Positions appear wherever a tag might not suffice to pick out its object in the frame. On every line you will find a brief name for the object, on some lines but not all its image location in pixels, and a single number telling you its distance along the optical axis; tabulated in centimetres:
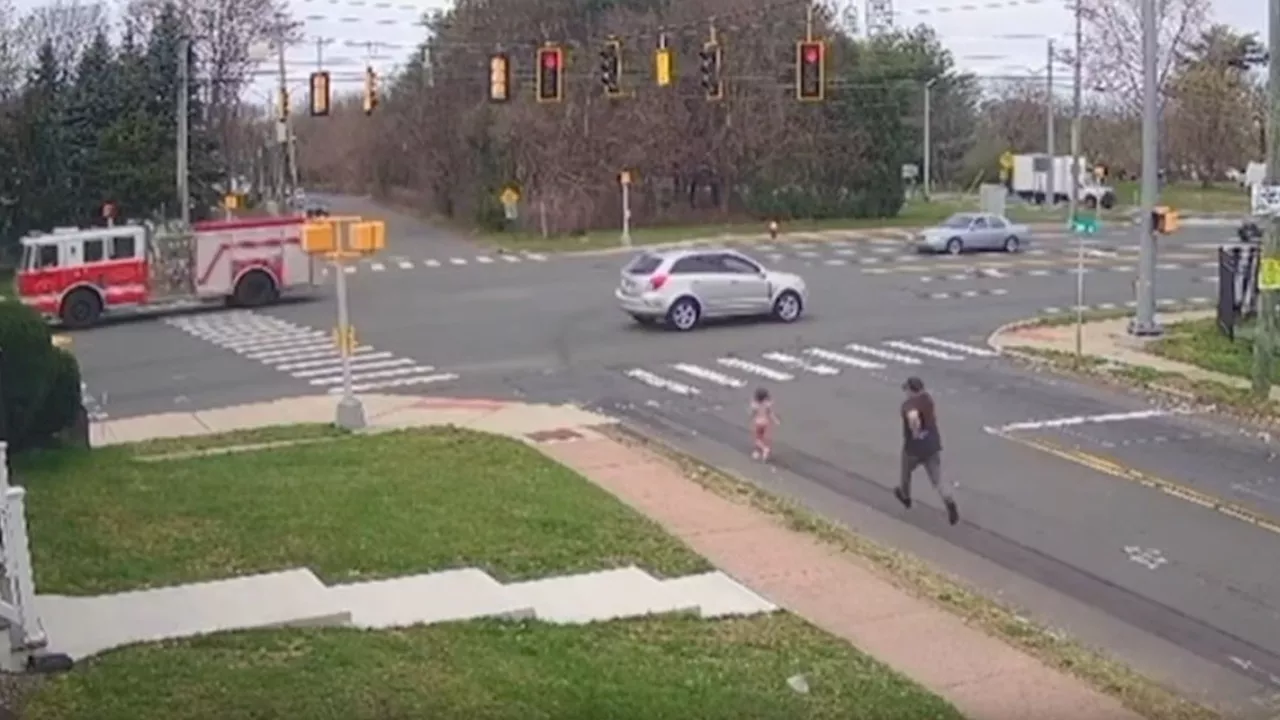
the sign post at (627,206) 6248
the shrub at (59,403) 1930
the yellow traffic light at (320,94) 4122
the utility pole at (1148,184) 3145
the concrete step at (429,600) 1189
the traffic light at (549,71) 3500
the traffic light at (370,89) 4550
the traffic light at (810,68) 3306
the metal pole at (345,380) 2252
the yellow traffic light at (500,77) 3681
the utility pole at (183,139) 5078
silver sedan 5391
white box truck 8471
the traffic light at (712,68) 3510
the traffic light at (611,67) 3594
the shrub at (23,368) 1845
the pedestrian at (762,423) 2064
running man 1769
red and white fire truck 3897
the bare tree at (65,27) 7269
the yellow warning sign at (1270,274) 2555
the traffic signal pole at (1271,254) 2534
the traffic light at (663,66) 3484
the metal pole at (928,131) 8971
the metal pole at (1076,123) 5400
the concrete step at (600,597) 1248
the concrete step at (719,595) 1297
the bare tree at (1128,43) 9656
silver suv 3359
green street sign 3244
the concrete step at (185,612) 1088
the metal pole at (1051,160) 8281
